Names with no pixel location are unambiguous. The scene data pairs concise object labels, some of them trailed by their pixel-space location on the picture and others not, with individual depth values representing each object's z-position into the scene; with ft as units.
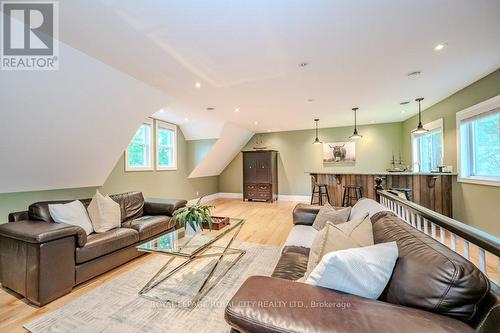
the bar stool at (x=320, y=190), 16.29
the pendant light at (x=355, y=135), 16.73
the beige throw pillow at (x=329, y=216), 7.47
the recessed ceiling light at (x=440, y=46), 7.48
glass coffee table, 6.42
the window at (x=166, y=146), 17.83
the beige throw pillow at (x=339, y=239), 4.22
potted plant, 7.51
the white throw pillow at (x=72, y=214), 7.70
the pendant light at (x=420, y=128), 13.38
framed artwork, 21.97
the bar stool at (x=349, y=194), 14.94
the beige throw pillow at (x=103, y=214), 8.69
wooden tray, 8.48
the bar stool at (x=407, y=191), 12.68
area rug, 5.36
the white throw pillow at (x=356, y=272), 3.26
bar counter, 12.78
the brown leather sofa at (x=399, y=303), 2.63
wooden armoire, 23.00
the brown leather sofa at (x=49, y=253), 6.21
